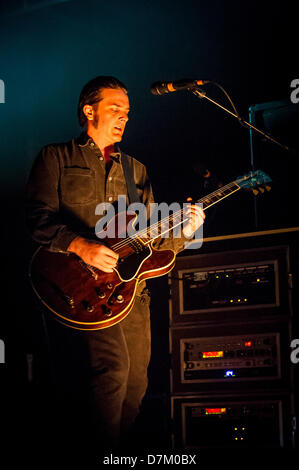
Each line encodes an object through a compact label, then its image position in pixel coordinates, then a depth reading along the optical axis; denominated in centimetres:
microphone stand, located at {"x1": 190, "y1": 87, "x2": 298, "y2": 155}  262
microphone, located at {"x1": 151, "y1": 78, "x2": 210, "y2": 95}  258
